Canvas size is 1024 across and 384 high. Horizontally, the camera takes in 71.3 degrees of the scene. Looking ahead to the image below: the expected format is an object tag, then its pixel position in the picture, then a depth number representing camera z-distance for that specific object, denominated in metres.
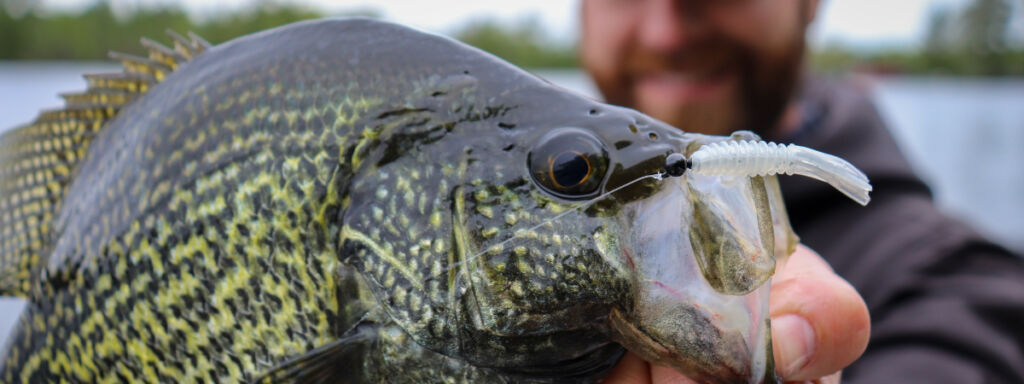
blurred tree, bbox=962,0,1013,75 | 52.09
